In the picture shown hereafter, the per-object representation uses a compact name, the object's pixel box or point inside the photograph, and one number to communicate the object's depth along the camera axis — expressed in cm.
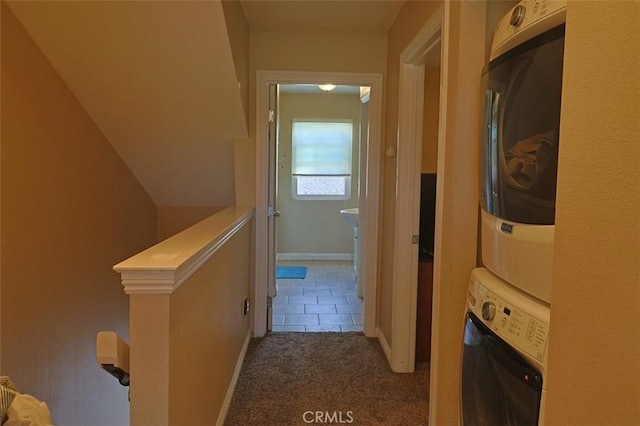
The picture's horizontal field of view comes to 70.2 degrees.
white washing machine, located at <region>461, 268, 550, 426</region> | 108
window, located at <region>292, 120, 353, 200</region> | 604
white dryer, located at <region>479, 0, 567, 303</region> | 108
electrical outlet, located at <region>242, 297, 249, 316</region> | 300
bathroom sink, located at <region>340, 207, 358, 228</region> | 476
